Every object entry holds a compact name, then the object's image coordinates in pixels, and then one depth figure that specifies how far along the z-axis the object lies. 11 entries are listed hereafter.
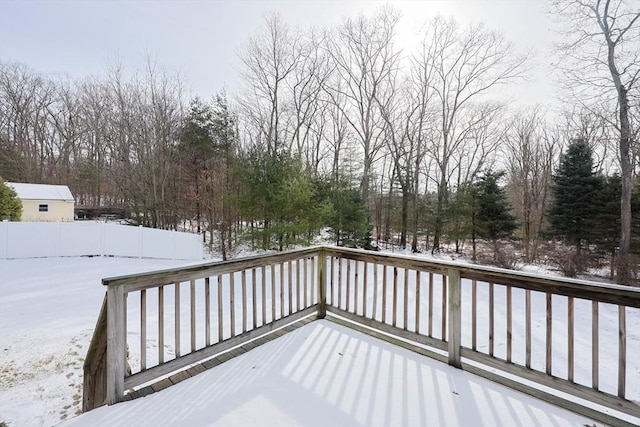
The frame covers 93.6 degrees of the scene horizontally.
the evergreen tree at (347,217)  11.53
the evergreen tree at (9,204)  12.24
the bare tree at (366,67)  14.04
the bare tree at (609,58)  8.84
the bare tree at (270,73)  13.19
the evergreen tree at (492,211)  13.02
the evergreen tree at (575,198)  11.58
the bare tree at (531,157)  16.94
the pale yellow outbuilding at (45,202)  16.97
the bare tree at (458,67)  14.15
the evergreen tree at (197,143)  15.15
